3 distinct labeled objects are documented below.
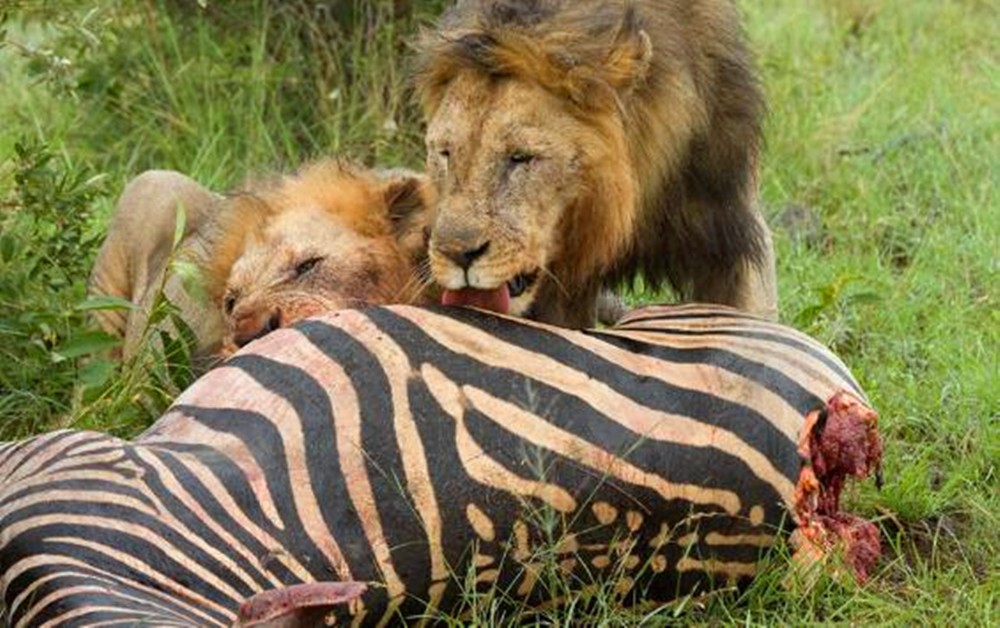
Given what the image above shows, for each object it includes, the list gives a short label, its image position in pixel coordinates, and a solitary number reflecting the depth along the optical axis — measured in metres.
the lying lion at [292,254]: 7.91
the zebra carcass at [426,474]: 5.57
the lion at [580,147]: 7.33
